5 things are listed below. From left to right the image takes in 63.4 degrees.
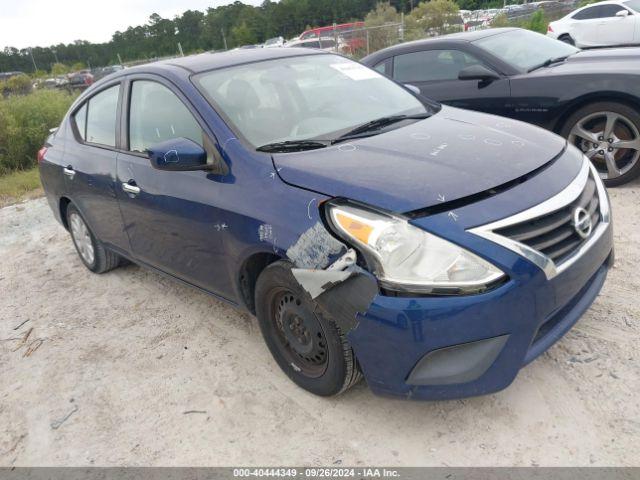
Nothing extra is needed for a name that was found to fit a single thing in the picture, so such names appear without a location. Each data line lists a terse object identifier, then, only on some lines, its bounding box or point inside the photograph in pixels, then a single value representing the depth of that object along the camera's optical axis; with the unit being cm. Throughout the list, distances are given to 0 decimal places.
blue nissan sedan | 201
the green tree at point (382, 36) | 1759
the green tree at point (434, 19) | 1892
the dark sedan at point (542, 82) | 454
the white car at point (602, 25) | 1191
